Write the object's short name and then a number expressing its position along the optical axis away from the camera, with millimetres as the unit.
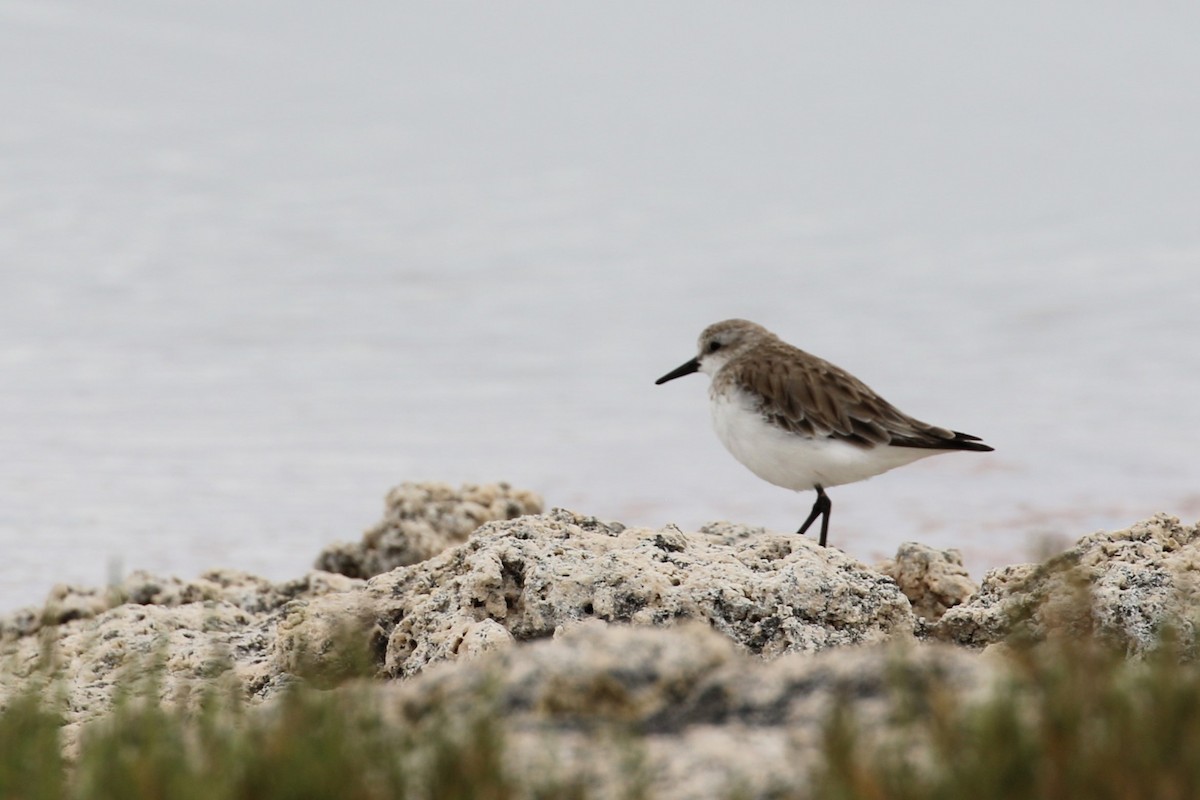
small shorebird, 16250
